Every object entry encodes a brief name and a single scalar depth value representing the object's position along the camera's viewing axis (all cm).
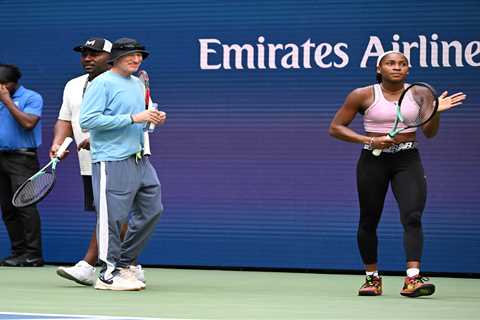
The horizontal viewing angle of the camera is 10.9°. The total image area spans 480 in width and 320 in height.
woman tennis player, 1703
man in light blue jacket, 1761
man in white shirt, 1852
